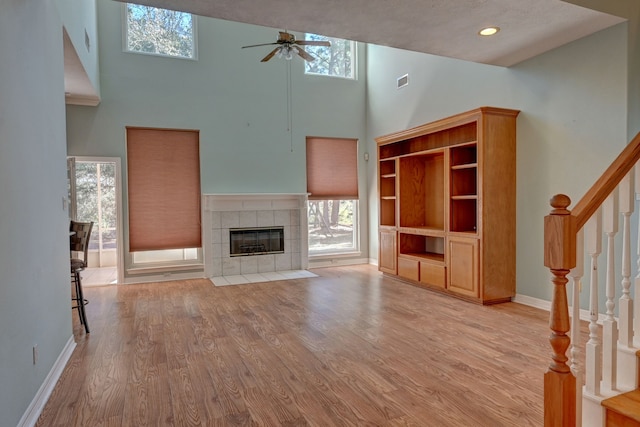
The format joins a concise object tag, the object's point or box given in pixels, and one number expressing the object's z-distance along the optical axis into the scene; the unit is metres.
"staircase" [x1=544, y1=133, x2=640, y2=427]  1.70
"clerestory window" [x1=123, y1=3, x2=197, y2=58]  6.16
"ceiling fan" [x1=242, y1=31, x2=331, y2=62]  4.93
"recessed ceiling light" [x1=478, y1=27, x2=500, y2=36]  3.58
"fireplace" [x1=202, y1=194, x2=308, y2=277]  6.57
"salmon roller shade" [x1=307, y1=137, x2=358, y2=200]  7.38
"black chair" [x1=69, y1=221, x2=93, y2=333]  3.86
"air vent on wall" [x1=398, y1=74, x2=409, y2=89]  6.47
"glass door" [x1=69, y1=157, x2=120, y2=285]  7.36
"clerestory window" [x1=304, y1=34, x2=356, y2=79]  7.36
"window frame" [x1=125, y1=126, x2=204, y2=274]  6.18
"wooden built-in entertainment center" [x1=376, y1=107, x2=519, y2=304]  4.52
